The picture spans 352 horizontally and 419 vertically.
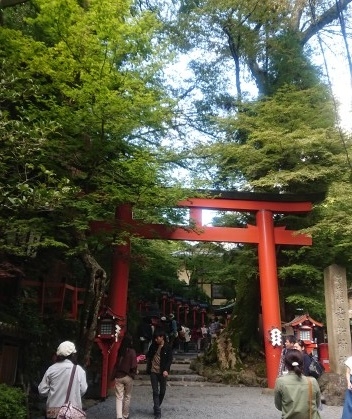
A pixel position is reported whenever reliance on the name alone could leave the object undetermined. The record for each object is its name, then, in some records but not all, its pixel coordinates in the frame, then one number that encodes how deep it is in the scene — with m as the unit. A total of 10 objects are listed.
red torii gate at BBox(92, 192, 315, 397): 11.05
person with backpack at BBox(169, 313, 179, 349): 16.73
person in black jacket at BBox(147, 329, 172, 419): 7.44
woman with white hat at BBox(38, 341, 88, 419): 4.40
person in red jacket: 6.86
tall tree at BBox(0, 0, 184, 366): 6.90
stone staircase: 12.50
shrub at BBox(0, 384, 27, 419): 5.66
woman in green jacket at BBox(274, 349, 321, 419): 3.71
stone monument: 10.06
